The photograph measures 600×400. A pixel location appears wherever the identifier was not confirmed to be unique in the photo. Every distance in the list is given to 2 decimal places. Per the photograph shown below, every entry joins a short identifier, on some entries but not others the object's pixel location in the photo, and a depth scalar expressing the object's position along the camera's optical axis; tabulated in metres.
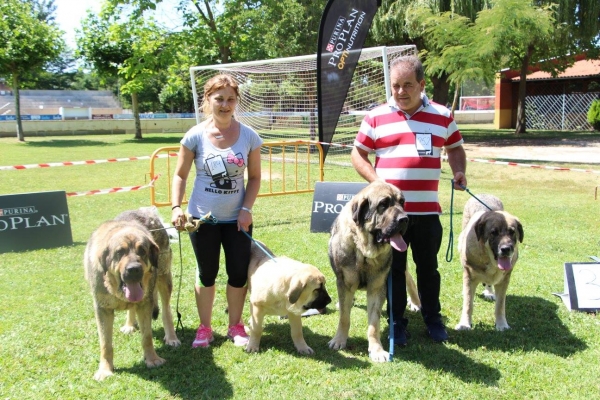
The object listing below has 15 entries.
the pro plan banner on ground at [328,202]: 8.05
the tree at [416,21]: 22.38
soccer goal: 14.84
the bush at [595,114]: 31.97
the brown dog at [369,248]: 3.53
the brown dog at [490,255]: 4.27
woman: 3.89
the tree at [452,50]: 19.19
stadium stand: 54.44
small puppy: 3.71
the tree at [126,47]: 28.92
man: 3.91
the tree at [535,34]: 18.98
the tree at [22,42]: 26.47
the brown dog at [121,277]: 3.37
